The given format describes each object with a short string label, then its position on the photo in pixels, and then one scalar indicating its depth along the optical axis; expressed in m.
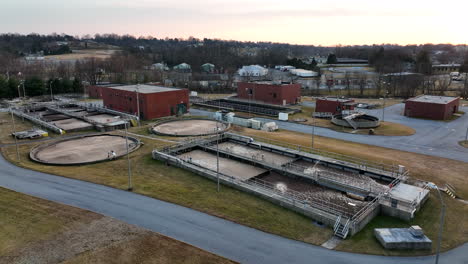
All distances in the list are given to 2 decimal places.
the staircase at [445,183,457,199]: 24.47
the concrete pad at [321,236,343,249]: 17.78
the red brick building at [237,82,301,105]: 64.94
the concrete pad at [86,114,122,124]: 49.21
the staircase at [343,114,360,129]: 47.25
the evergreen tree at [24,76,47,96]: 74.75
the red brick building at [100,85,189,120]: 51.56
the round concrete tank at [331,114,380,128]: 47.22
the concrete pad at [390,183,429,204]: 22.55
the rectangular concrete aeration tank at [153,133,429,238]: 21.36
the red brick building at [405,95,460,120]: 52.50
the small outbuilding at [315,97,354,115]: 55.44
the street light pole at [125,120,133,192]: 24.47
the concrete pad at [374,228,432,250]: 17.53
